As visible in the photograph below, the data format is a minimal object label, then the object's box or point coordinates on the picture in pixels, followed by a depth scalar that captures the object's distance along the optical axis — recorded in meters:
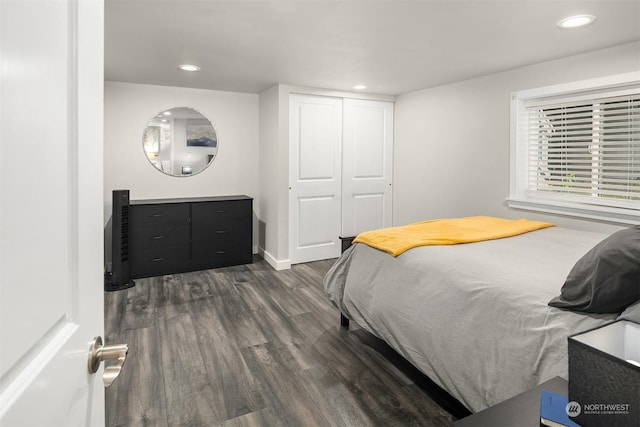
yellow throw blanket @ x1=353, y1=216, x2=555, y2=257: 2.52
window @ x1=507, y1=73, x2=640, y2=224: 3.04
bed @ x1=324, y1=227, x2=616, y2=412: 1.56
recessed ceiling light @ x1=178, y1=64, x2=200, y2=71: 3.70
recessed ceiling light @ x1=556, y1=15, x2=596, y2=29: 2.45
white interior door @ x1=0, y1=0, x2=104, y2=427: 0.42
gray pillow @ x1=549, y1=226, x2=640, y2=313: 1.40
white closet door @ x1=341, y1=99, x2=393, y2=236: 5.15
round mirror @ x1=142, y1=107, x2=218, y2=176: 4.76
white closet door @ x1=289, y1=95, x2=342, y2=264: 4.78
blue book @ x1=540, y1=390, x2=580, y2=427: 0.92
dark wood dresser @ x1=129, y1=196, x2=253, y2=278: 4.32
